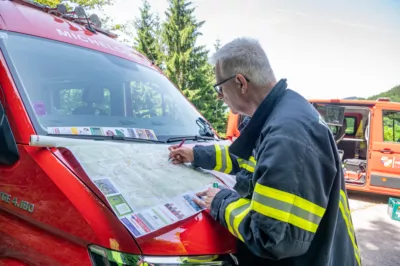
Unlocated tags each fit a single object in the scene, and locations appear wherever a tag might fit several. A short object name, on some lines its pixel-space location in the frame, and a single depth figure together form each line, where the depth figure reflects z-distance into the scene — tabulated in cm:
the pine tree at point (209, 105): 1934
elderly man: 102
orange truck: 586
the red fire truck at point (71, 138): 114
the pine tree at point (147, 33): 1977
